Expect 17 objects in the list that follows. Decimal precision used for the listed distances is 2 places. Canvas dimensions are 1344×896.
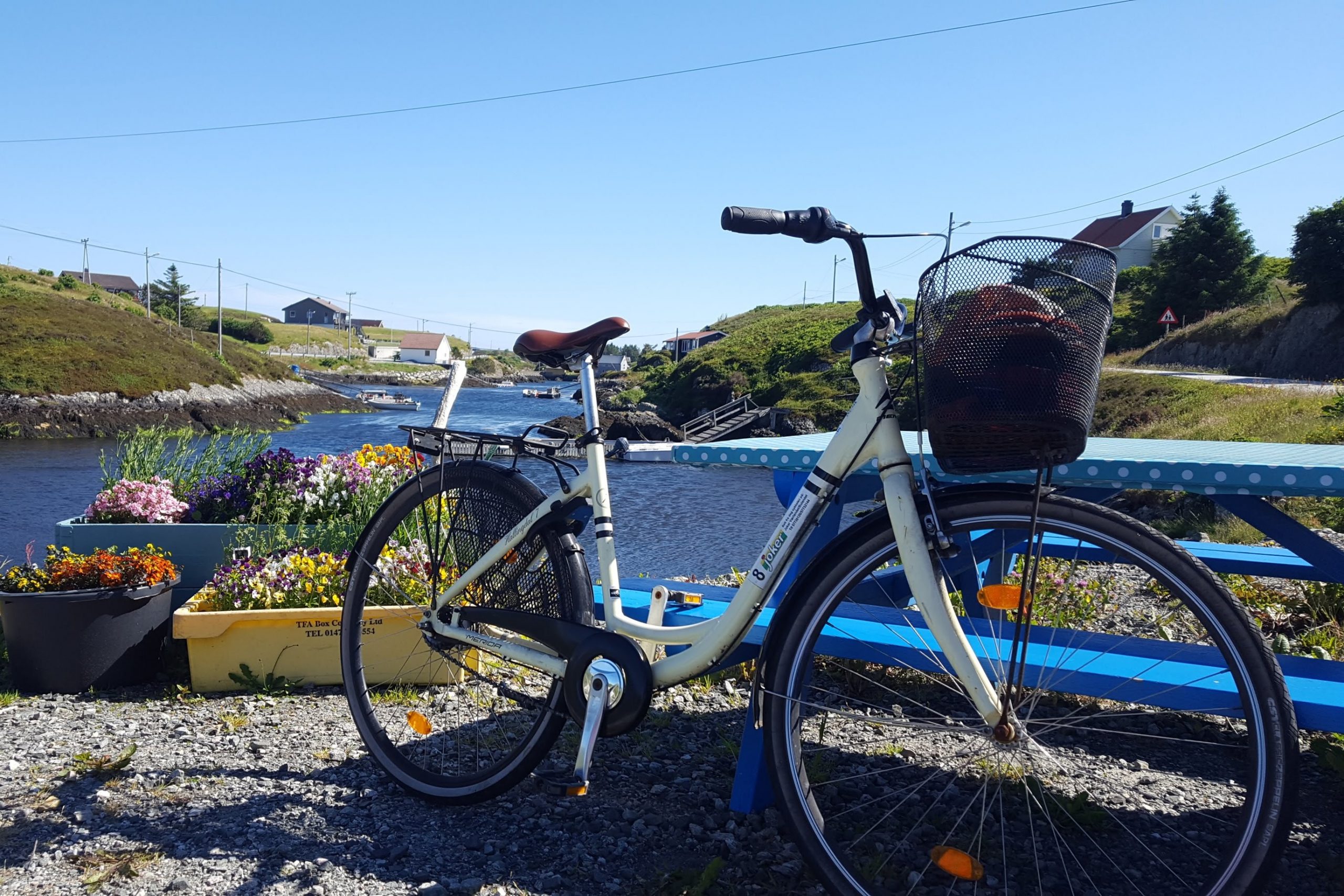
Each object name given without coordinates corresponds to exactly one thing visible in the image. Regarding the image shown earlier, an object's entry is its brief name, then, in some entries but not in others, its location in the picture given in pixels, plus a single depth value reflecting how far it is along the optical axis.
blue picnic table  2.25
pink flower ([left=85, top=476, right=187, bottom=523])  4.79
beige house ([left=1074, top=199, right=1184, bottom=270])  59.28
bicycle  1.76
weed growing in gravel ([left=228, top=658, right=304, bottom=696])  3.73
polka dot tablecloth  2.26
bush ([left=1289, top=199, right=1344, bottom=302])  26.98
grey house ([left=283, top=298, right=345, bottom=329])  164.00
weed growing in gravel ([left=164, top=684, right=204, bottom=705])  3.69
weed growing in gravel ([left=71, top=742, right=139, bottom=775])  2.97
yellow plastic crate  3.65
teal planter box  4.61
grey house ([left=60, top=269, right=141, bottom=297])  115.75
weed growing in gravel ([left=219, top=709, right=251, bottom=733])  3.39
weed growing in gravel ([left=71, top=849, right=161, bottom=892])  2.32
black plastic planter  3.68
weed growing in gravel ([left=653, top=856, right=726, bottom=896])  2.25
